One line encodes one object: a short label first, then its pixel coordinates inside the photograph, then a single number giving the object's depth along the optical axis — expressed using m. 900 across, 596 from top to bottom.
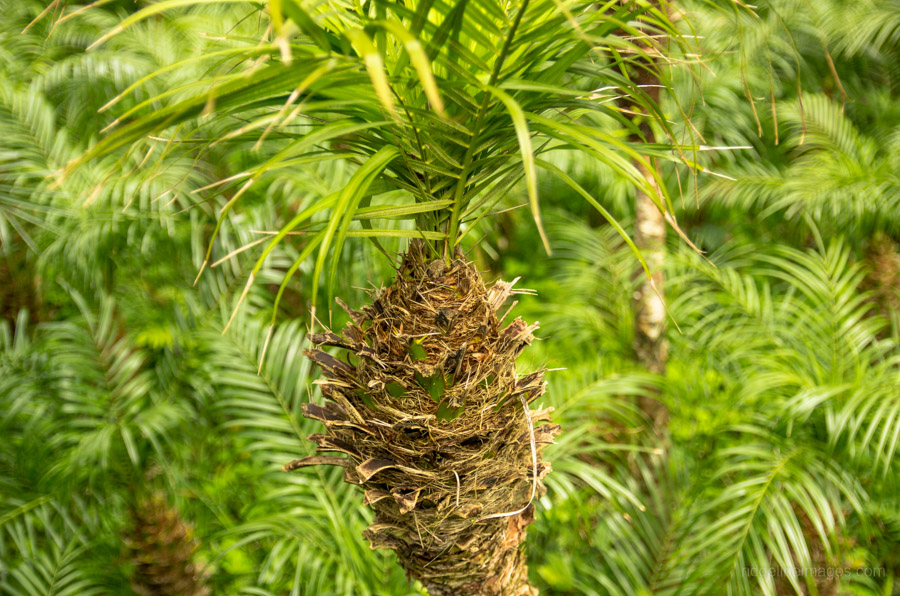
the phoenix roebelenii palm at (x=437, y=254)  0.44
